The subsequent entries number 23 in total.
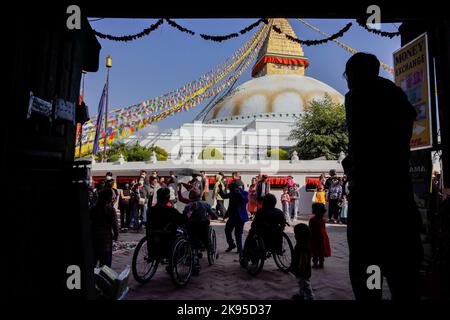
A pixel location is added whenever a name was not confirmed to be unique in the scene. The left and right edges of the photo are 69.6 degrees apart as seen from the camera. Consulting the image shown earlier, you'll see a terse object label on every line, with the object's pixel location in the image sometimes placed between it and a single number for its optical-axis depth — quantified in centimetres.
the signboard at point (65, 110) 280
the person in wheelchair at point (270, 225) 516
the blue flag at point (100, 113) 1159
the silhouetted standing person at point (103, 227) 450
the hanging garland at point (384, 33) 480
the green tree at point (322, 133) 2673
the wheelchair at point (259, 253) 499
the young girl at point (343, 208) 1158
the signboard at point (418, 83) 402
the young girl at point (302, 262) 384
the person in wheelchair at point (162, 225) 466
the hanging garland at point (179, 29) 498
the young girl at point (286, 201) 1290
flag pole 2422
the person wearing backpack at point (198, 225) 538
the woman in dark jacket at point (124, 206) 1024
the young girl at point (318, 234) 554
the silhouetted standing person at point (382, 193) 208
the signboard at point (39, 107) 246
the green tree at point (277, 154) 2927
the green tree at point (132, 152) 3169
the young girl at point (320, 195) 1285
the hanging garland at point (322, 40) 490
